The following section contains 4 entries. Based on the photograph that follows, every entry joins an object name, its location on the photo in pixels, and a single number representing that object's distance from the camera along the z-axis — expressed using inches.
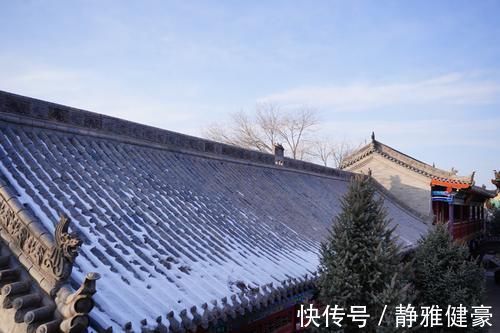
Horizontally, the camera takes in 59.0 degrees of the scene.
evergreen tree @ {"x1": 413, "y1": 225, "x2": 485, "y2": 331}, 393.1
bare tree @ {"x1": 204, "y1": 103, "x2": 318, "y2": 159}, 1624.0
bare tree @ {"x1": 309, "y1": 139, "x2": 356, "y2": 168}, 1859.6
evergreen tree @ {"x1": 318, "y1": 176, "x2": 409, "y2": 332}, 232.5
